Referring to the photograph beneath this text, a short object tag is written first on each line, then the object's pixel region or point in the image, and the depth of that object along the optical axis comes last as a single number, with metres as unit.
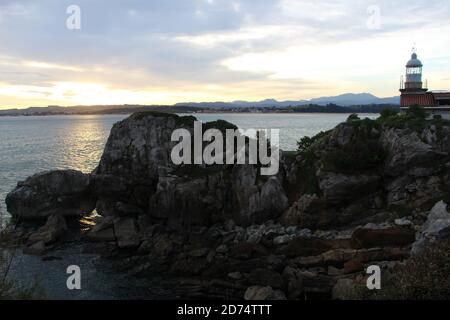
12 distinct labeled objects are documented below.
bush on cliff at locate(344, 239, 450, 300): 12.49
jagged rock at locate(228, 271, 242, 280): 26.62
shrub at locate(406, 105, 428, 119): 35.50
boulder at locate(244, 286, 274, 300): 23.42
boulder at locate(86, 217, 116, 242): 35.33
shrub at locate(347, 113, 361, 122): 38.28
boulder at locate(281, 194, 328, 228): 32.25
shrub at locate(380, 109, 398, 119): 38.66
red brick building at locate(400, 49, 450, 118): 48.09
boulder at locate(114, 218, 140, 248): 33.47
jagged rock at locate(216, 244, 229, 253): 30.24
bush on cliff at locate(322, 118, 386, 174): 33.62
